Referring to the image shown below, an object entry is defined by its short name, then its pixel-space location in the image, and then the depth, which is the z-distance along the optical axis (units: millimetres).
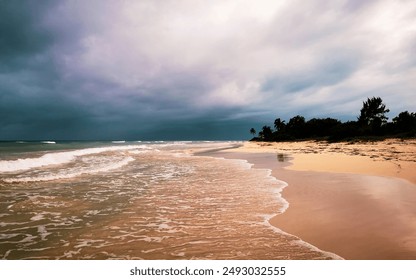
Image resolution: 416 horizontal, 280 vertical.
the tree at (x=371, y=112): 55656
